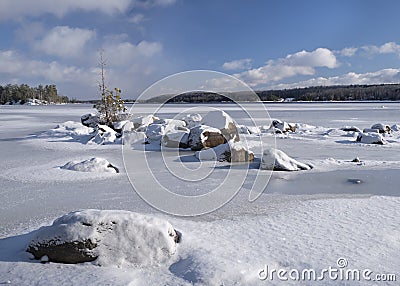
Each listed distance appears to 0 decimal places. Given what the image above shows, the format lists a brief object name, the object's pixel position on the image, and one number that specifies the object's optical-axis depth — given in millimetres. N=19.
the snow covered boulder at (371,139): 11194
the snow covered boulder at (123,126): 13639
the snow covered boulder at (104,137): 11469
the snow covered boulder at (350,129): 15386
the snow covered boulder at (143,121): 14255
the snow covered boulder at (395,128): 16028
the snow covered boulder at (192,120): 16197
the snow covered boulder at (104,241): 2994
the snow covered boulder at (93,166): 6781
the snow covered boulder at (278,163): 6977
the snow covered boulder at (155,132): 11516
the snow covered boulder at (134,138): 11351
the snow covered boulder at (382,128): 15002
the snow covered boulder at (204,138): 10148
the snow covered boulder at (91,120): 17603
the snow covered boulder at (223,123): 11344
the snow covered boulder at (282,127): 15805
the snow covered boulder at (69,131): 13539
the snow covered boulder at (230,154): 7895
